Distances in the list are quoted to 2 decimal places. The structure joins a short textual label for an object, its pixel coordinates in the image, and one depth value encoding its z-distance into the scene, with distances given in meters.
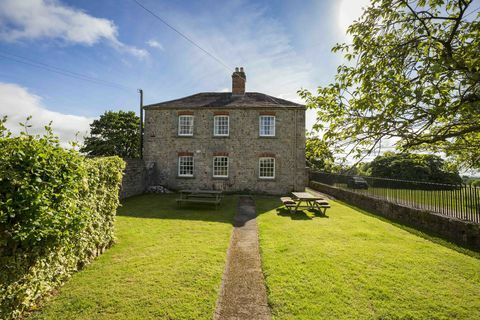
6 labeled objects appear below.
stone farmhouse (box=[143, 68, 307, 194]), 16.88
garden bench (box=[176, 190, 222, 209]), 11.68
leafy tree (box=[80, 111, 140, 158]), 33.09
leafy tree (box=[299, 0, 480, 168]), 3.19
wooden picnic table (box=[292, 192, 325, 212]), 10.95
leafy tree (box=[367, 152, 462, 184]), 23.16
